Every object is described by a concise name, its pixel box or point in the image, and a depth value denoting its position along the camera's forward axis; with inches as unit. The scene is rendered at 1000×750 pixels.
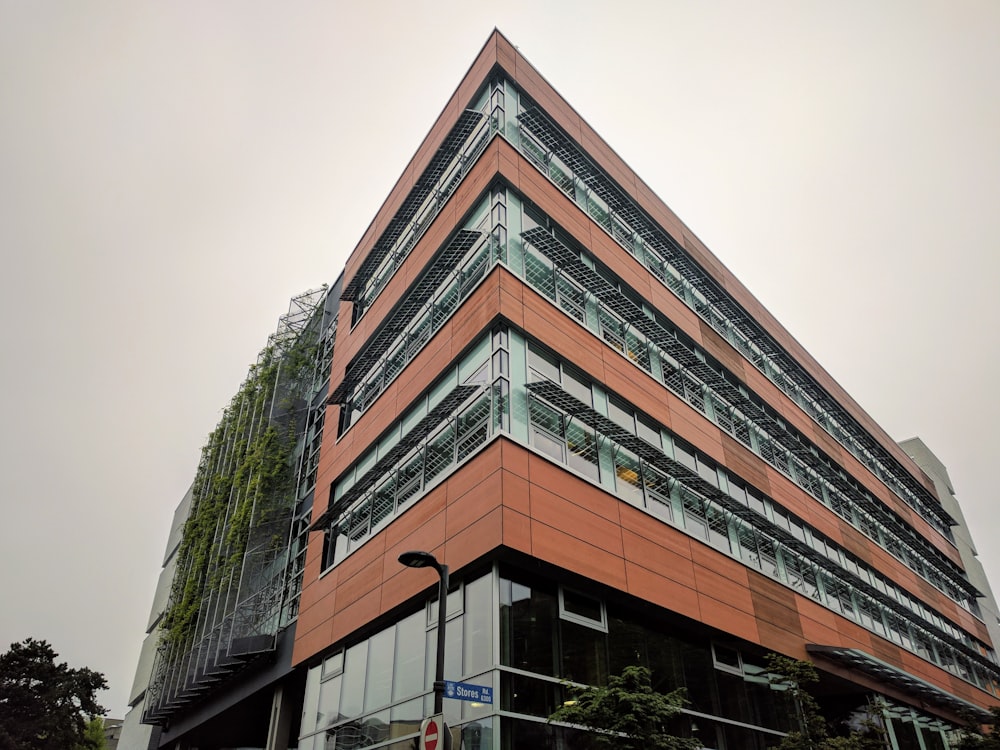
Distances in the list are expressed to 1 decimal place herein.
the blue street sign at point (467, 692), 498.9
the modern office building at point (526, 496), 693.3
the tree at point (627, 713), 537.0
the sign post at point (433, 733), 465.1
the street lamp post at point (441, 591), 495.2
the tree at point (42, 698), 1441.9
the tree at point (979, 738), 932.0
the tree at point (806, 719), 727.1
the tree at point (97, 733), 2546.8
